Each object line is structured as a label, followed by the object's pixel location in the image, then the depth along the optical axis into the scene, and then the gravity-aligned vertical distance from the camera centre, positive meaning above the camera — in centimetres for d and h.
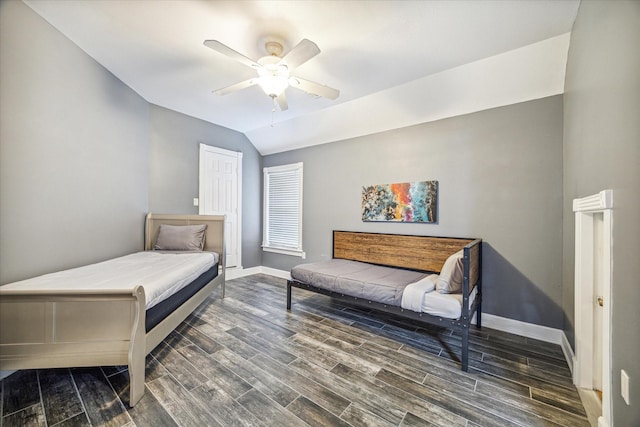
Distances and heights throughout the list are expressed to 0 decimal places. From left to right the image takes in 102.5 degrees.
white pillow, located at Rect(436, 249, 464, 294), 224 -54
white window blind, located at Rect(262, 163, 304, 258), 471 +9
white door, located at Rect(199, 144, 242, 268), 428 +42
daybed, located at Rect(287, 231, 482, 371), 217 -68
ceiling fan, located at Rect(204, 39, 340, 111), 184 +118
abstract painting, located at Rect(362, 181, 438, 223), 324 +19
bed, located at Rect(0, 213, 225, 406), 150 -70
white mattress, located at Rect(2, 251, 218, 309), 181 -51
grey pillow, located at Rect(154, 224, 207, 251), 344 -33
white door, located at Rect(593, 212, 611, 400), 168 -52
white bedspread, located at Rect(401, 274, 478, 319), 214 -74
